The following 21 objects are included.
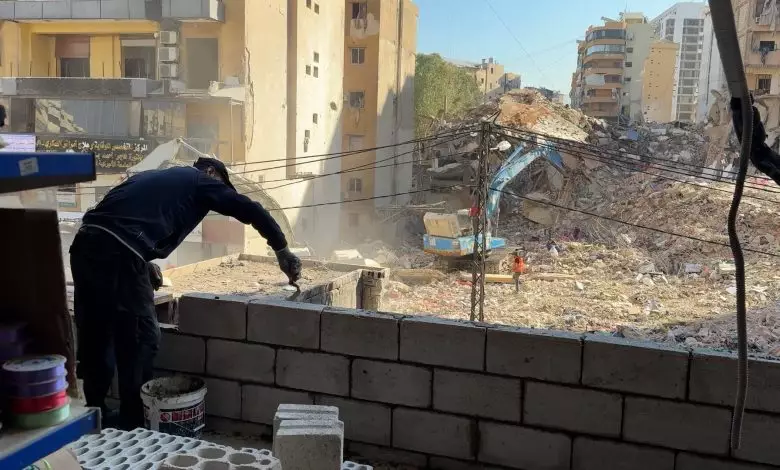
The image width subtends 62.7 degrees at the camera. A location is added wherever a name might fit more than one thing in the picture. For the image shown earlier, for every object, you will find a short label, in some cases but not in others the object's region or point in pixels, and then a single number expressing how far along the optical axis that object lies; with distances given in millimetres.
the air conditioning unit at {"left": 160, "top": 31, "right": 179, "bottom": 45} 19750
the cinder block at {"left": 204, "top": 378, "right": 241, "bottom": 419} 3617
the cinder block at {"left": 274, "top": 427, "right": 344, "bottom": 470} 2605
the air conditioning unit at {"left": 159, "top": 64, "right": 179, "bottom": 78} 19844
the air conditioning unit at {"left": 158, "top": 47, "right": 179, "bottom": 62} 19797
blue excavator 18938
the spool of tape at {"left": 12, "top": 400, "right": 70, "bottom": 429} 1568
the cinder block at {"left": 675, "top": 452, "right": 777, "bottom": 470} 2896
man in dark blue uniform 3172
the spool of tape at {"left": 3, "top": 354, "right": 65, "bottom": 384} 1561
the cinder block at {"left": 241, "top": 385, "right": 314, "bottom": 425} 3541
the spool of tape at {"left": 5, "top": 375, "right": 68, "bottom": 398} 1558
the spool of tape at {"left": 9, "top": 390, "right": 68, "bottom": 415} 1558
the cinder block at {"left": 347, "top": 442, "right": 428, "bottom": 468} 3330
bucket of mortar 3266
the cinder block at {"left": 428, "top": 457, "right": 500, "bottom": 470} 3232
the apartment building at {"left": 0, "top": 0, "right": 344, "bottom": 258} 19797
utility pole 11204
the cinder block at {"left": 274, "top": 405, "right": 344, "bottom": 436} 2770
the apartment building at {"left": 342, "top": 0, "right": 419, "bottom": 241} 29891
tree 38688
